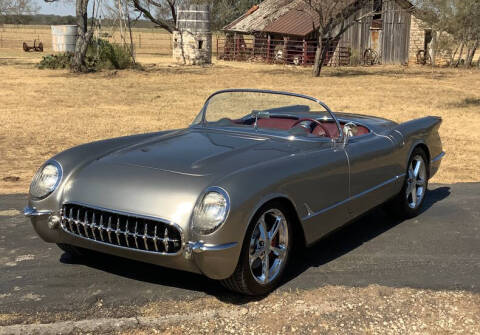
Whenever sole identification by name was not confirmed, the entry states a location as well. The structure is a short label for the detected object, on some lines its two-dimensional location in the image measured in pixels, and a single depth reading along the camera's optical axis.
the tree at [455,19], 31.81
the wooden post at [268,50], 38.62
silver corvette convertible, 3.58
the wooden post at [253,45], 40.48
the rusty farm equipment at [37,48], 45.94
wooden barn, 37.34
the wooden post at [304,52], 36.12
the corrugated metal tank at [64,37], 41.88
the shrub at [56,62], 29.19
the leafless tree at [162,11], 40.84
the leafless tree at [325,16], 27.17
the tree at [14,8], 38.23
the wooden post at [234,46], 42.06
